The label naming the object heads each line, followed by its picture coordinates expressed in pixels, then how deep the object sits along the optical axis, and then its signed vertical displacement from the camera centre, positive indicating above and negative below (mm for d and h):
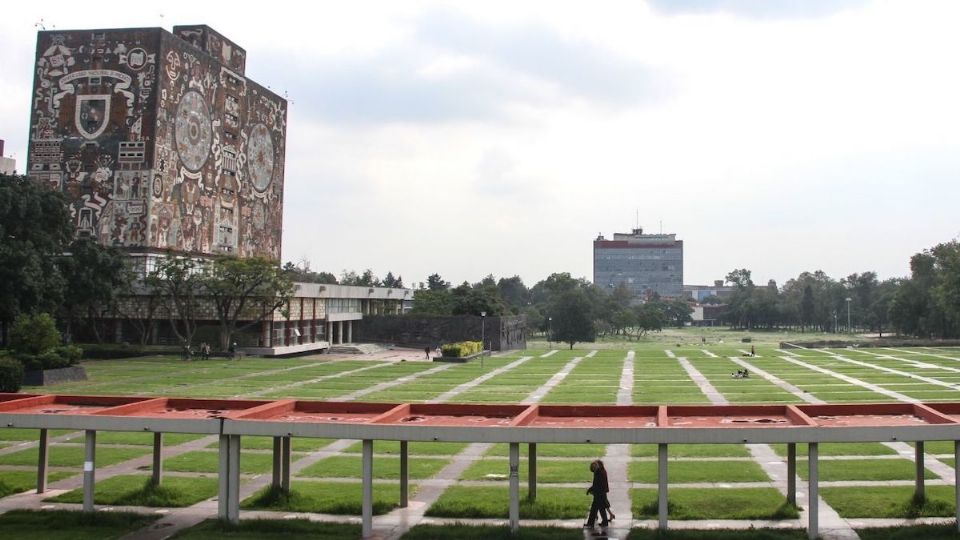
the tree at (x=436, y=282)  165875 +6254
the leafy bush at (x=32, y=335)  43125 -1644
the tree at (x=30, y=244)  47719 +3824
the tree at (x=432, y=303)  96125 +1090
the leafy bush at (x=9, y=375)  37094 -3299
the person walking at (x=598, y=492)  16859 -3757
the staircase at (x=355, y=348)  76531 -3720
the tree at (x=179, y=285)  61156 +1727
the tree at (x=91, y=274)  56719 +2299
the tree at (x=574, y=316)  114688 -211
